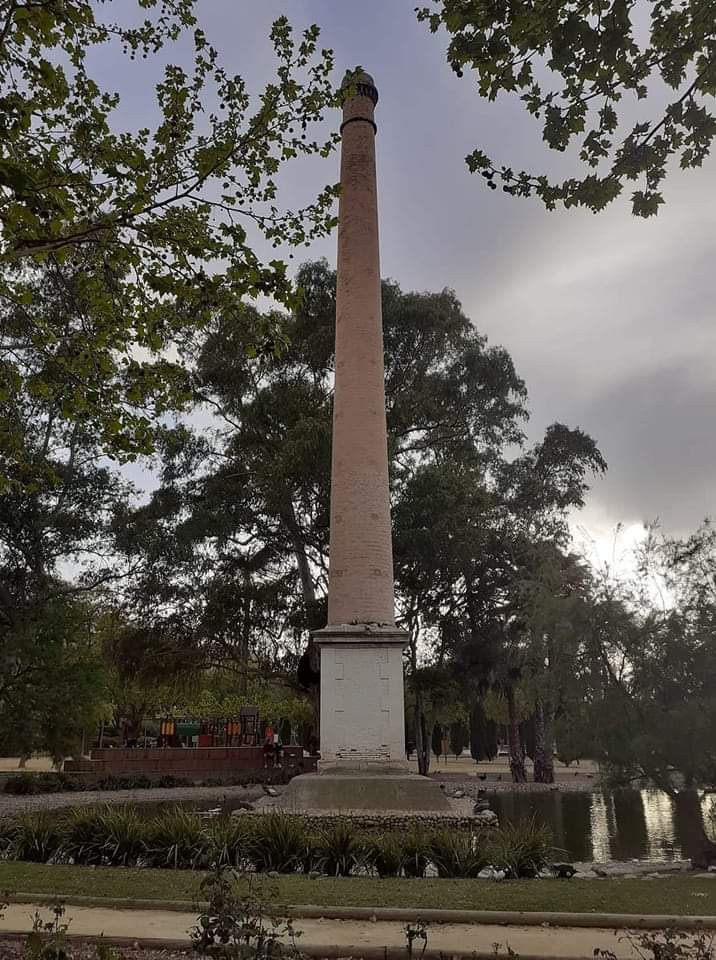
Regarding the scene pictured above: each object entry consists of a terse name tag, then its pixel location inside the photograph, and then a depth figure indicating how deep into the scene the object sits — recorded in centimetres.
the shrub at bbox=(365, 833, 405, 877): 870
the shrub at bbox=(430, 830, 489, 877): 858
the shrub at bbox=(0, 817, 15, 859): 1013
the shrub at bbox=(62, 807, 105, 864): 949
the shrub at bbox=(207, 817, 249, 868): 883
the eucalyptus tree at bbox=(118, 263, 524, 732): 2627
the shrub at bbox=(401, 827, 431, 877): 867
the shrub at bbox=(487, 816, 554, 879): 860
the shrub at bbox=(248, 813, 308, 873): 895
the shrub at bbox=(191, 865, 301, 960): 390
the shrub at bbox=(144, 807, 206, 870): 908
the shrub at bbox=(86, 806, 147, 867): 939
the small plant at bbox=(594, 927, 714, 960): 404
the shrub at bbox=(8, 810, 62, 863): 966
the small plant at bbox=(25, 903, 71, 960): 405
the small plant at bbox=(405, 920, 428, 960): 436
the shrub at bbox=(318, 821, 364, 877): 877
